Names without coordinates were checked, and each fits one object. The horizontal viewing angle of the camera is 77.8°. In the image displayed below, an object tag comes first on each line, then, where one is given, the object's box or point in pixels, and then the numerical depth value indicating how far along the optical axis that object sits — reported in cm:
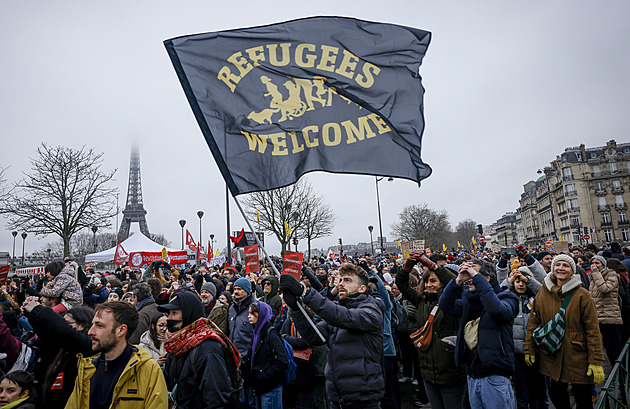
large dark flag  418
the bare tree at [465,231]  12650
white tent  2211
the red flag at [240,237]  1508
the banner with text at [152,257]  1900
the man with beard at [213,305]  586
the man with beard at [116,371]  293
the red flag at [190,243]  2006
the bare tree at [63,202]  2197
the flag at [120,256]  1845
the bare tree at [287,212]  3166
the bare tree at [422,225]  6800
